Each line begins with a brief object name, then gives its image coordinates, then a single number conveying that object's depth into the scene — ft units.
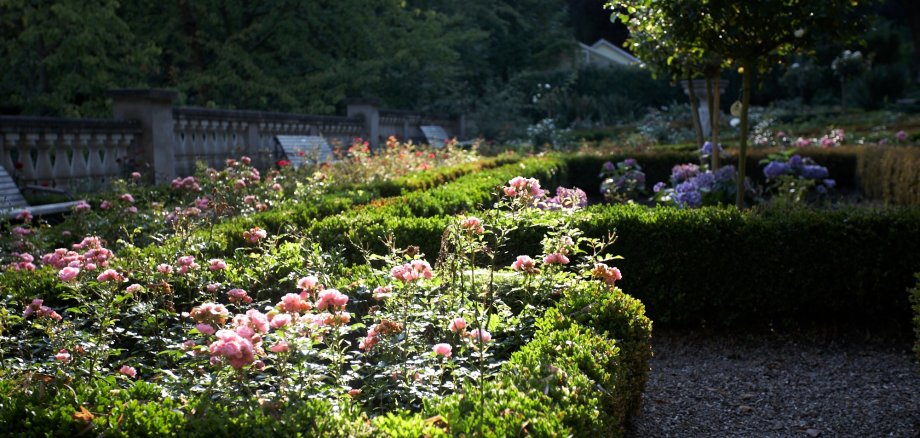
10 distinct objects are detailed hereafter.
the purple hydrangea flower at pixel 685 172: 33.37
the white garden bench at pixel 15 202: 26.43
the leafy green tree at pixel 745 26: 25.36
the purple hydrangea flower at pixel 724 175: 30.89
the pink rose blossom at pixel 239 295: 12.62
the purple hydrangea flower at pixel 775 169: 33.81
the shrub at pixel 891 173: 35.32
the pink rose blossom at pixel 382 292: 11.91
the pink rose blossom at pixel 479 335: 11.05
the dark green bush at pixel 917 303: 14.98
